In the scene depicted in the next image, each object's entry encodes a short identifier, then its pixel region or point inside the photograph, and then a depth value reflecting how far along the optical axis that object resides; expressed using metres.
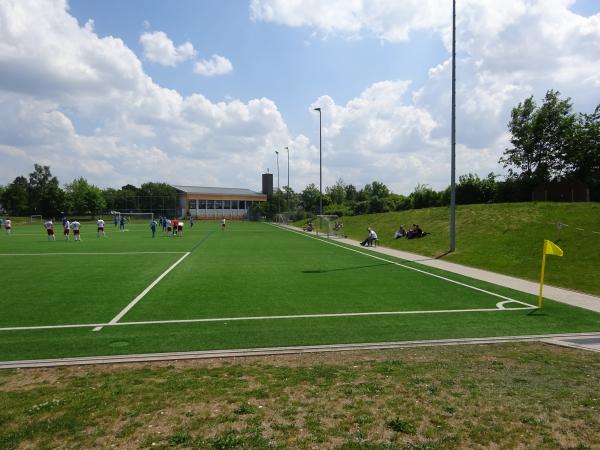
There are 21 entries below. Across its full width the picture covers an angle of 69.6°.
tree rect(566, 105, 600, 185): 37.47
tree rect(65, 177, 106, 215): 97.69
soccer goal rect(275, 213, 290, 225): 76.85
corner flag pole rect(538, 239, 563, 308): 10.04
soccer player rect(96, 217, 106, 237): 36.12
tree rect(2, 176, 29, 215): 103.38
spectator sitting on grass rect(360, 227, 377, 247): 28.47
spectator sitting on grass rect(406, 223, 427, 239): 29.05
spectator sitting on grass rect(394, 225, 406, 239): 30.64
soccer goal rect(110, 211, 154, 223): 90.18
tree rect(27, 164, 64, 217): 95.75
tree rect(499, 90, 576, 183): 43.44
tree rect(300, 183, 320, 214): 92.62
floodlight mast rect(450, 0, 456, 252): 20.53
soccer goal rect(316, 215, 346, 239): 38.21
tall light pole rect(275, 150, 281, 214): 90.88
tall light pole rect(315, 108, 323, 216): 40.78
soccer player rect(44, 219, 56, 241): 31.75
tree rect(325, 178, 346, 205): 113.75
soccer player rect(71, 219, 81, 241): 31.04
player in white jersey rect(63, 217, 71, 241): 31.95
